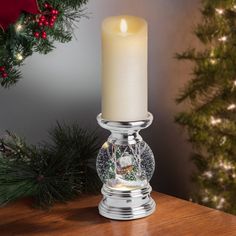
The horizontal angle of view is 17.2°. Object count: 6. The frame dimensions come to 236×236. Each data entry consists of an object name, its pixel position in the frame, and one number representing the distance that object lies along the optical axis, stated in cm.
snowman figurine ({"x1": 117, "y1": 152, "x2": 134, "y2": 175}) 133
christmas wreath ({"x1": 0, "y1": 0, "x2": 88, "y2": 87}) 130
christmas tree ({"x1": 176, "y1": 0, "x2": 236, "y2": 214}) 167
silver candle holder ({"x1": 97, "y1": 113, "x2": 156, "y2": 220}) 133
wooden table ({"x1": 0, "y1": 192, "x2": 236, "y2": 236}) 127
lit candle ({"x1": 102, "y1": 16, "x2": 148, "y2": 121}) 129
